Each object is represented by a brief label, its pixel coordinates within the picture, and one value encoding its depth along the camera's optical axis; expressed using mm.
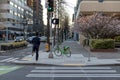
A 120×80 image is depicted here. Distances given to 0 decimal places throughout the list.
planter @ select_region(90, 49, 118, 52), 15720
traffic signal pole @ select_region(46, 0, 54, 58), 11619
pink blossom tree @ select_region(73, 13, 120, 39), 19655
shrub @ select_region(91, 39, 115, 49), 15747
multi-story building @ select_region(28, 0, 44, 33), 64182
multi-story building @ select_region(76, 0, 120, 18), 28658
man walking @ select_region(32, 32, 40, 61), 11065
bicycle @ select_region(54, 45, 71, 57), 12888
